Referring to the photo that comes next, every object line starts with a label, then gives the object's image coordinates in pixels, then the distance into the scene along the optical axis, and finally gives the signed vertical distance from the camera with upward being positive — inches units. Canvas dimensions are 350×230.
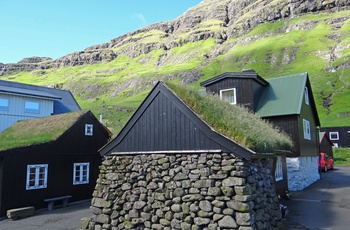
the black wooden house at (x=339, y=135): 2120.0 +99.5
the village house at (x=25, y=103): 965.2 +181.7
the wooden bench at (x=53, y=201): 727.1 -135.7
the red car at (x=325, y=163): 1357.0 -73.7
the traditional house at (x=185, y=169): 345.4 -28.8
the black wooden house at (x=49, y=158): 676.7 -22.2
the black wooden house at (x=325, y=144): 1648.6 +23.7
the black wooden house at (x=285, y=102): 824.3 +144.8
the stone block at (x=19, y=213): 624.0 -141.9
